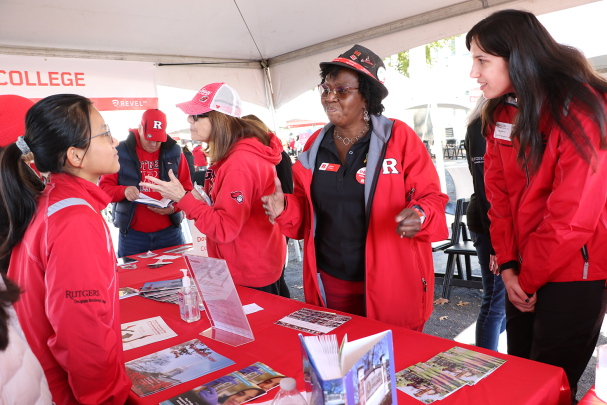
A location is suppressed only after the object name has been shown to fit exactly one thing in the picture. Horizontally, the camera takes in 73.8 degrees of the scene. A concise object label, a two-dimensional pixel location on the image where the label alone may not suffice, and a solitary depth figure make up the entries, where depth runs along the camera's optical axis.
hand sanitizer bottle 1.64
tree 7.36
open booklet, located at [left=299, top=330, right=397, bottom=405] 0.69
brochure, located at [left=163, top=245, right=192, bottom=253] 2.98
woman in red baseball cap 2.02
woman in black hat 1.66
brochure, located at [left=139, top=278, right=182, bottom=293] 2.09
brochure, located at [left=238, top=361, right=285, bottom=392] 1.12
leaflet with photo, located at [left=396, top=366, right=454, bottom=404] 1.01
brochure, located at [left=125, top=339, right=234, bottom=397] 1.18
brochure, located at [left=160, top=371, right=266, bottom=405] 1.05
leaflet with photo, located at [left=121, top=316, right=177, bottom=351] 1.48
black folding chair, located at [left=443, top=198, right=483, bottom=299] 3.69
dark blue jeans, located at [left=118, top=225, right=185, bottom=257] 3.12
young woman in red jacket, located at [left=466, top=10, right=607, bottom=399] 1.21
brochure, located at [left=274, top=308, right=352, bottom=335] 1.46
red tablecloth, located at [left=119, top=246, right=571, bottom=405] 1.01
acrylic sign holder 1.40
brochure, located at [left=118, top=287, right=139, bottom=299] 2.04
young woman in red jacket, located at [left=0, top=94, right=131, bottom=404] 0.98
